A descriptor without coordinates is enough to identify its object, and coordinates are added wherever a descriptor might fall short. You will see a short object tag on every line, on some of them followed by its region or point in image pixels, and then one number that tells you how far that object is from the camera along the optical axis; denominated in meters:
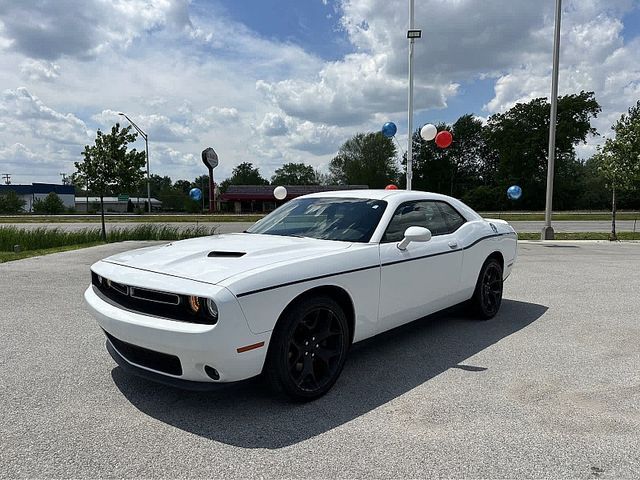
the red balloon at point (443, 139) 15.54
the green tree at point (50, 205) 58.91
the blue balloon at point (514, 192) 22.61
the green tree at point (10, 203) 59.09
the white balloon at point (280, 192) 17.70
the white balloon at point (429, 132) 14.90
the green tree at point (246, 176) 114.69
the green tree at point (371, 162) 78.12
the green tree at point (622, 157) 15.53
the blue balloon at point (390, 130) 15.48
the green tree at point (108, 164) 17.09
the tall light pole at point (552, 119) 15.30
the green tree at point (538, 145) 55.66
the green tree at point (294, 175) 117.44
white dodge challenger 2.72
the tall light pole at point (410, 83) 14.78
